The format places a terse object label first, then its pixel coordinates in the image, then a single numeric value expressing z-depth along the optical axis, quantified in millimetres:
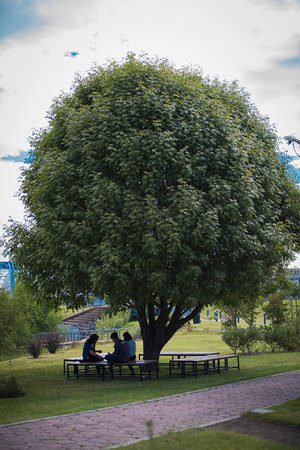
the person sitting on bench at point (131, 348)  18875
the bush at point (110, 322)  41156
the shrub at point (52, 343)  31516
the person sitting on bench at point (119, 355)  18562
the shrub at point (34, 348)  29422
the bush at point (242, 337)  27609
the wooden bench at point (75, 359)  19727
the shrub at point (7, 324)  16953
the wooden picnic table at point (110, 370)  18328
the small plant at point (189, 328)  43531
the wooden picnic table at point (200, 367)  18698
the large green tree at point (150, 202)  17453
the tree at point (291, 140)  10875
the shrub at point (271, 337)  28328
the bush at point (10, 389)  14953
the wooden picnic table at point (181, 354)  21859
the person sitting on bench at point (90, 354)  19281
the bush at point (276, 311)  30266
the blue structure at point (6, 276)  42675
